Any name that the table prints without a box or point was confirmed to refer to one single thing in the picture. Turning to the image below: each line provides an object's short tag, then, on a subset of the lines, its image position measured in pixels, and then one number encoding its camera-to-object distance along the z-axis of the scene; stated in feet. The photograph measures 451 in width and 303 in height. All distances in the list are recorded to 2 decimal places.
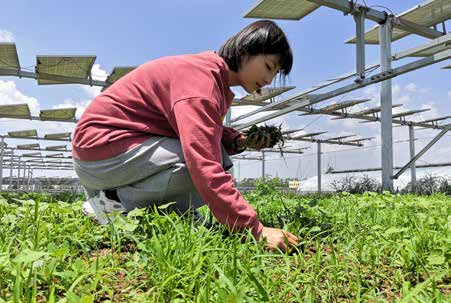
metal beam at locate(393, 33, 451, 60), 14.32
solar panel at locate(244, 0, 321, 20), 17.10
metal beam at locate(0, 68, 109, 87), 19.57
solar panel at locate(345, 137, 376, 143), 52.80
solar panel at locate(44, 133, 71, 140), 42.14
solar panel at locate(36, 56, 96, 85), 19.85
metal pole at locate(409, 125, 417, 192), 32.91
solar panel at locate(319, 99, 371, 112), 30.75
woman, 4.97
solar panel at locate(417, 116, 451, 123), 38.50
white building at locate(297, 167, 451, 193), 39.40
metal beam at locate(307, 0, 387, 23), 14.93
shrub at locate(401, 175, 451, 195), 21.56
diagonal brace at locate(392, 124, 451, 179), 18.08
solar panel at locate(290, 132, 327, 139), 43.71
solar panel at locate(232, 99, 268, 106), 27.56
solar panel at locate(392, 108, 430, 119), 33.60
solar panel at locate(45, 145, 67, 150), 53.02
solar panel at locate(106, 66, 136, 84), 22.36
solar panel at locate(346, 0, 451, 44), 17.69
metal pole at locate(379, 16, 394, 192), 16.62
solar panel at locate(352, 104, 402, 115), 33.45
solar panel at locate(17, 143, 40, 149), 52.16
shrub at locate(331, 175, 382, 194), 22.36
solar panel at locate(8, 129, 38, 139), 40.57
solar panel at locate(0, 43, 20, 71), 18.31
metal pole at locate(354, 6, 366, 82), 16.01
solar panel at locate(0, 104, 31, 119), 29.19
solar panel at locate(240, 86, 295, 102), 26.73
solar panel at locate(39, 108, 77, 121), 30.45
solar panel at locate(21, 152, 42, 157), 58.52
